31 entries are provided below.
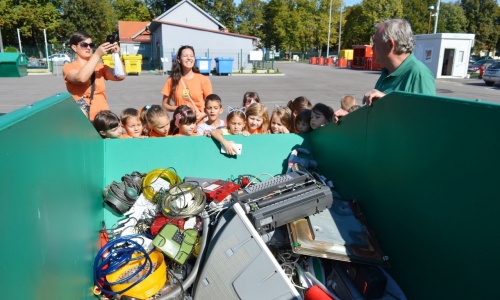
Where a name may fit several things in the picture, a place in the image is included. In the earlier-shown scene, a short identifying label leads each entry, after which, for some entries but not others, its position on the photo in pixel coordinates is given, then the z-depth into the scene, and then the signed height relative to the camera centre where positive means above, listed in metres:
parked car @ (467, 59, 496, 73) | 29.19 +0.40
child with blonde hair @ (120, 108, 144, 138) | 3.73 -0.59
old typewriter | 2.22 -0.85
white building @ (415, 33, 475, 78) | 23.30 +1.21
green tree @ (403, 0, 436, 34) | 46.78 +7.32
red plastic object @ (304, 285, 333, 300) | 1.98 -1.23
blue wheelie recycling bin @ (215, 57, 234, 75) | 23.67 +0.12
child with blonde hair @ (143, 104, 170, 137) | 3.66 -0.55
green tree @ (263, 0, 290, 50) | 57.21 +7.09
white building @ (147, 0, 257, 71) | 26.23 +1.81
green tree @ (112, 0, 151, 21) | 55.56 +8.45
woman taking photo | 3.42 -0.09
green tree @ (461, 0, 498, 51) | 51.50 +6.97
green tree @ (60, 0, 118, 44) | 43.84 +5.86
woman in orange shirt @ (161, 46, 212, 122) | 4.10 -0.23
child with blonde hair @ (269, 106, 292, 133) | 3.89 -0.57
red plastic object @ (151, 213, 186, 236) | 2.68 -1.16
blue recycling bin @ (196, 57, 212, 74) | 23.56 +0.17
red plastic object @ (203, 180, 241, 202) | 2.87 -1.00
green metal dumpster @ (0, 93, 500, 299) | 1.23 -0.60
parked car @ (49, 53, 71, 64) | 31.76 +0.66
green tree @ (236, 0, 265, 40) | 58.78 +8.33
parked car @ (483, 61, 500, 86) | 18.55 -0.15
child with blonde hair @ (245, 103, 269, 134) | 3.87 -0.55
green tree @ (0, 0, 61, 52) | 35.88 +4.48
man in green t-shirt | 2.45 +0.06
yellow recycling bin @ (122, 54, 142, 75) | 23.20 +0.15
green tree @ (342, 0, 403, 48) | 46.78 +7.16
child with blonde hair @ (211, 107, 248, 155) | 3.68 -0.57
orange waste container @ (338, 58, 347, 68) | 40.89 +0.65
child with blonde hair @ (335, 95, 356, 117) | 4.16 -0.39
